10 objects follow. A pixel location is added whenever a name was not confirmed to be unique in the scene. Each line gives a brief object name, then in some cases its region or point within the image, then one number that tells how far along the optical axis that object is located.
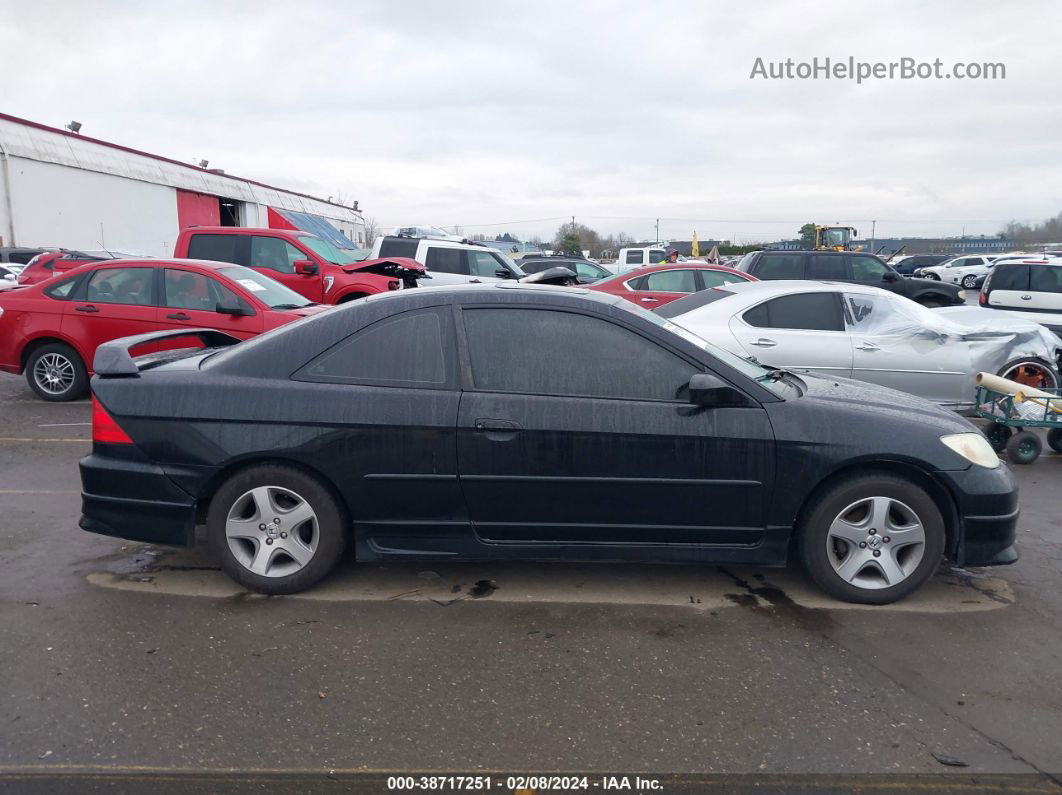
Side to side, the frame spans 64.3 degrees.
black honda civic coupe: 4.14
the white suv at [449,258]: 16.09
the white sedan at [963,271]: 38.38
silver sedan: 7.79
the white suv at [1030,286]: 14.12
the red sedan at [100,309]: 9.34
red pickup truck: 12.92
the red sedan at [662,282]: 13.06
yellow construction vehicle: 40.62
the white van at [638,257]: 32.28
